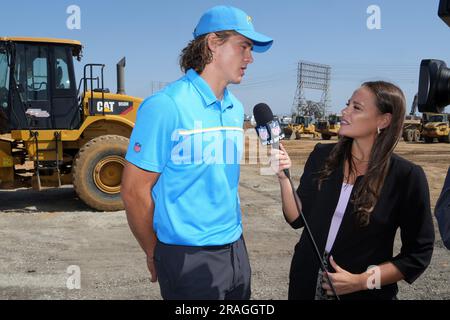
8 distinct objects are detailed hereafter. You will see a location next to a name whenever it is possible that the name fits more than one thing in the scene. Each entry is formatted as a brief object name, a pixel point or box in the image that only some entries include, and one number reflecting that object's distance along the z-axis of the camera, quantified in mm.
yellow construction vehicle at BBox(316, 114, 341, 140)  32531
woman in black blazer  2008
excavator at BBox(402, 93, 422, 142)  31469
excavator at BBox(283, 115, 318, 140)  35562
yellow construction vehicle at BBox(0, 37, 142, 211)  7449
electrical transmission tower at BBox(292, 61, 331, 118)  77438
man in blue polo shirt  1873
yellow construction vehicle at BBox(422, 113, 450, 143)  29141
